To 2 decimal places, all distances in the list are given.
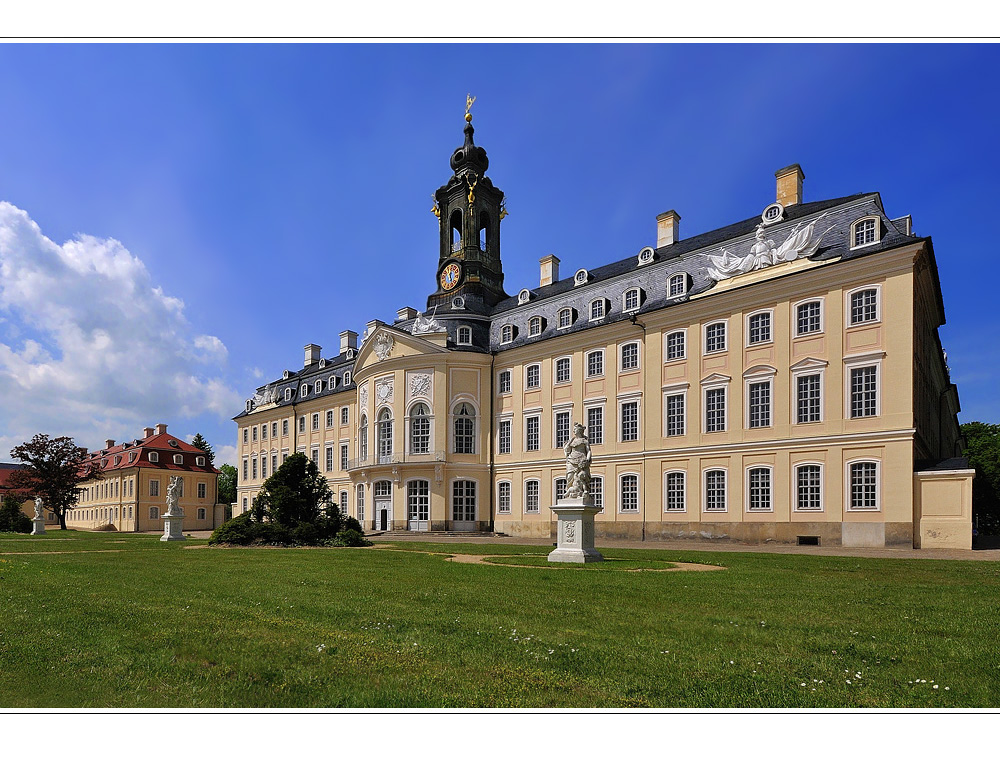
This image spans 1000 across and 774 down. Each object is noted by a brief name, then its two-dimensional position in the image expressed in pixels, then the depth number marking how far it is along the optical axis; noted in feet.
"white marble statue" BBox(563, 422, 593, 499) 65.26
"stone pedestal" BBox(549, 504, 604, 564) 63.98
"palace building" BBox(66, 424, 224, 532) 237.45
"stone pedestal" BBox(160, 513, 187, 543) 115.98
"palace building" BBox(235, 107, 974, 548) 100.32
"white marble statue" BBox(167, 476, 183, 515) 119.03
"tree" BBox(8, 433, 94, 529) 193.36
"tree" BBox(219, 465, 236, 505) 327.88
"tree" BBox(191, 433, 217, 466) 344.90
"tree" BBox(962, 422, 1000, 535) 181.68
